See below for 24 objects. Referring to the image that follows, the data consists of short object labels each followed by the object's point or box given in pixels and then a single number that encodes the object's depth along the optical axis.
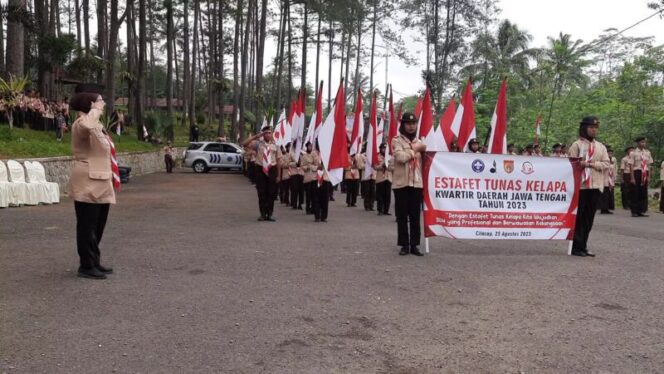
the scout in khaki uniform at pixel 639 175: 15.09
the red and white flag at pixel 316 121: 11.89
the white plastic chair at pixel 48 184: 13.46
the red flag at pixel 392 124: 11.05
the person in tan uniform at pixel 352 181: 15.91
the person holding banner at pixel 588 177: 7.89
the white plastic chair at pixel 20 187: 12.48
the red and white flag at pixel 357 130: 11.61
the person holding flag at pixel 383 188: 13.68
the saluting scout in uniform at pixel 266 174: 11.29
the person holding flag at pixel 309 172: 12.55
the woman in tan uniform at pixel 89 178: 5.77
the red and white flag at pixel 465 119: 9.86
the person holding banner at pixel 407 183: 7.65
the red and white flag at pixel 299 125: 13.14
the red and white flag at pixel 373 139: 12.18
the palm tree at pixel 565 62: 30.58
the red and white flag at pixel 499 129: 9.11
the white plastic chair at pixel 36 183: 13.12
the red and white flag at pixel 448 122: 10.40
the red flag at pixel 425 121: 9.14
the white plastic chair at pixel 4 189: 11.94
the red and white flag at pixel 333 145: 10.63
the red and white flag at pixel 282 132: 15.09
